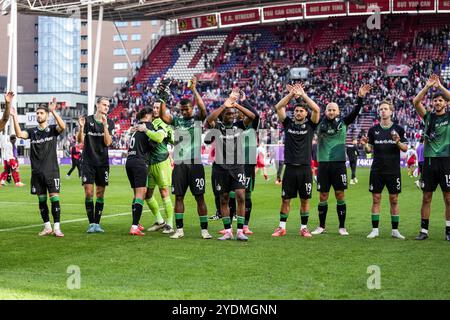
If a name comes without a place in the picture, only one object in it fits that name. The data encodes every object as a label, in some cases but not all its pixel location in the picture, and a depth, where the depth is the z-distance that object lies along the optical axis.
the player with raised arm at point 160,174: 12.60
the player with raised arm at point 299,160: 11.88
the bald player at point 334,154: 12.11
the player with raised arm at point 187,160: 11.38
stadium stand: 48.84
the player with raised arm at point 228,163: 11.30
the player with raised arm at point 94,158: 12.30
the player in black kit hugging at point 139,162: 12.12
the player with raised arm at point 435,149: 11.27
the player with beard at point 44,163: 11.92
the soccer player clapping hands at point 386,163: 11.71
